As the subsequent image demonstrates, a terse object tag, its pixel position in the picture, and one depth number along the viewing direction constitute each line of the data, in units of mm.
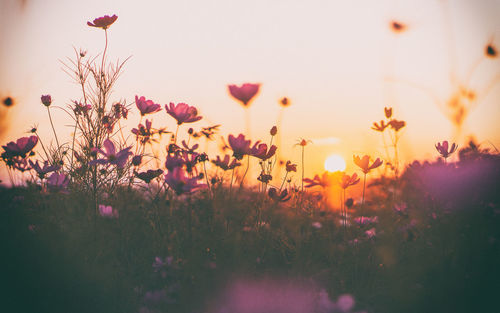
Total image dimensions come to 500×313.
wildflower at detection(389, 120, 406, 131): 2593
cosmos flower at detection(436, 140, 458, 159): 2154
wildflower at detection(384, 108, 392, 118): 2591
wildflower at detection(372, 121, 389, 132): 2672
